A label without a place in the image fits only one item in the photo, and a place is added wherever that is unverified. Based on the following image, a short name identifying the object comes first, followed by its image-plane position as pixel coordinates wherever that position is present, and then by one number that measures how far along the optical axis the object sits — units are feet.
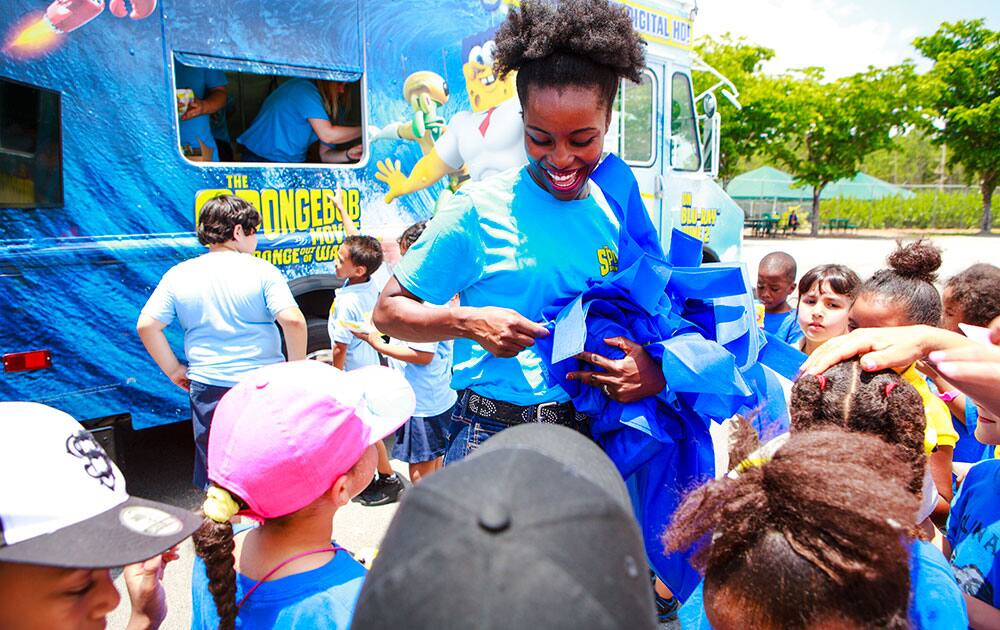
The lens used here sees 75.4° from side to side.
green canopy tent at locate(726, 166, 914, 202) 140.67
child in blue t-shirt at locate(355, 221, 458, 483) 11.62
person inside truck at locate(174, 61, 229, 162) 14.19
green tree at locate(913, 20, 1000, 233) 96.48
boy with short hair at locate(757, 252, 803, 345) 13.34
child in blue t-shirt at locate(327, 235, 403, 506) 13.20
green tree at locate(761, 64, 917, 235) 92.94
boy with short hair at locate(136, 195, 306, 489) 10.58
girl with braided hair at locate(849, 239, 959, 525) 6.68
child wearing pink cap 4.42
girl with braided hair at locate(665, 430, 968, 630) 3.46
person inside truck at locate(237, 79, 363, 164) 15.80
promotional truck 10.97
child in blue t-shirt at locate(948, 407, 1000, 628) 5.06
